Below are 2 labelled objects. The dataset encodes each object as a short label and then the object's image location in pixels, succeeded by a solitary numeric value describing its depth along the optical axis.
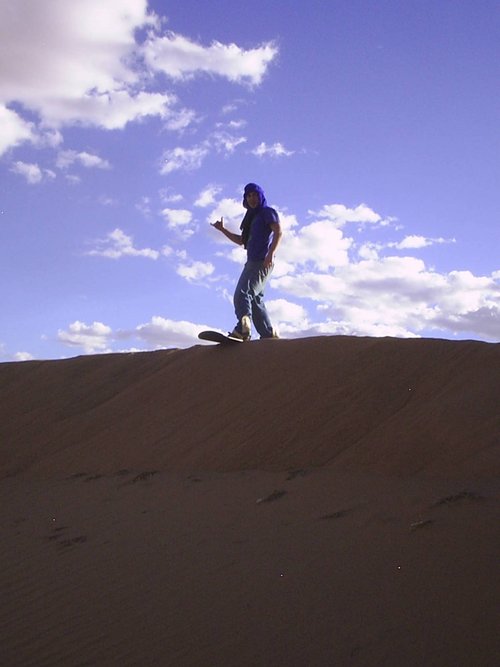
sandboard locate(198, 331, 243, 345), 7.72
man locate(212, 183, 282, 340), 7.95
